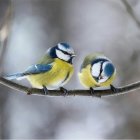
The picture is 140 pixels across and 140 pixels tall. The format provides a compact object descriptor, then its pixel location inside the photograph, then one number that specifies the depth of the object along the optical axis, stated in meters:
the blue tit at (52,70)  3.73
